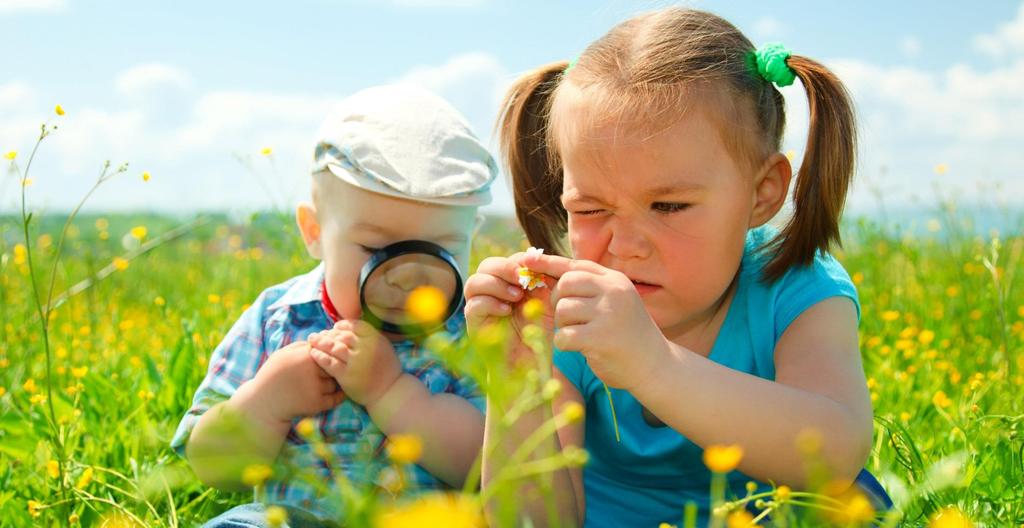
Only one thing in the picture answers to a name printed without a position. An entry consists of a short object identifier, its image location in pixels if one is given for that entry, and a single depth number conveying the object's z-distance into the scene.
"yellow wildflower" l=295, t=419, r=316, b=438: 0.86
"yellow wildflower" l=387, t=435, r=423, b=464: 0.81
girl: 1.11
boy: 1.32
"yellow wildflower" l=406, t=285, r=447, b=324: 0.92
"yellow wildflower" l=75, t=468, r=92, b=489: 1.19
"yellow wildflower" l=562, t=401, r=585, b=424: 0.83
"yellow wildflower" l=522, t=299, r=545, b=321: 0.96
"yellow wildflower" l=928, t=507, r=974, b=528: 0.90
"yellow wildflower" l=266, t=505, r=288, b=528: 0.80
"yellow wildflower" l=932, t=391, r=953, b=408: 1.42
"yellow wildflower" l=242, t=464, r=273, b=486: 0.92
